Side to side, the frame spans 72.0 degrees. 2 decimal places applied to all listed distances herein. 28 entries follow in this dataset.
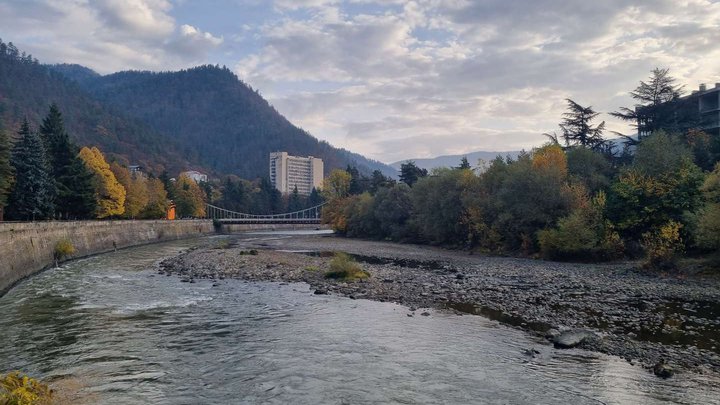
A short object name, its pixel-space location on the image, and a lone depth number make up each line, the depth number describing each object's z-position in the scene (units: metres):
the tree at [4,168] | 45.38
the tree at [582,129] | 71.75
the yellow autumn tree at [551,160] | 52.75
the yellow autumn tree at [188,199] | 119.56
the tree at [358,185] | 136.00
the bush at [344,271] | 34.03
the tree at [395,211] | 84.94
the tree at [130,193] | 81.69
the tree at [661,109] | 68.06
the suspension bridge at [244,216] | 141.40
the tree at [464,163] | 101.18
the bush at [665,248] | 35.66
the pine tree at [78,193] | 62.19
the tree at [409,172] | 108.78
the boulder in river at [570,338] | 16.98
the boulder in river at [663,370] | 13.98
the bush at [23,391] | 9.94
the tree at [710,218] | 32.62
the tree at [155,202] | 93.19
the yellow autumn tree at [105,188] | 72.19
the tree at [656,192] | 41.47
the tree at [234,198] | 167.75
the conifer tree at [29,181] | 51.94
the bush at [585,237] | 44.25
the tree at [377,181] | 114.54
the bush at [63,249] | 45.42
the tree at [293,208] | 198.00
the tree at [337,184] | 138.50
